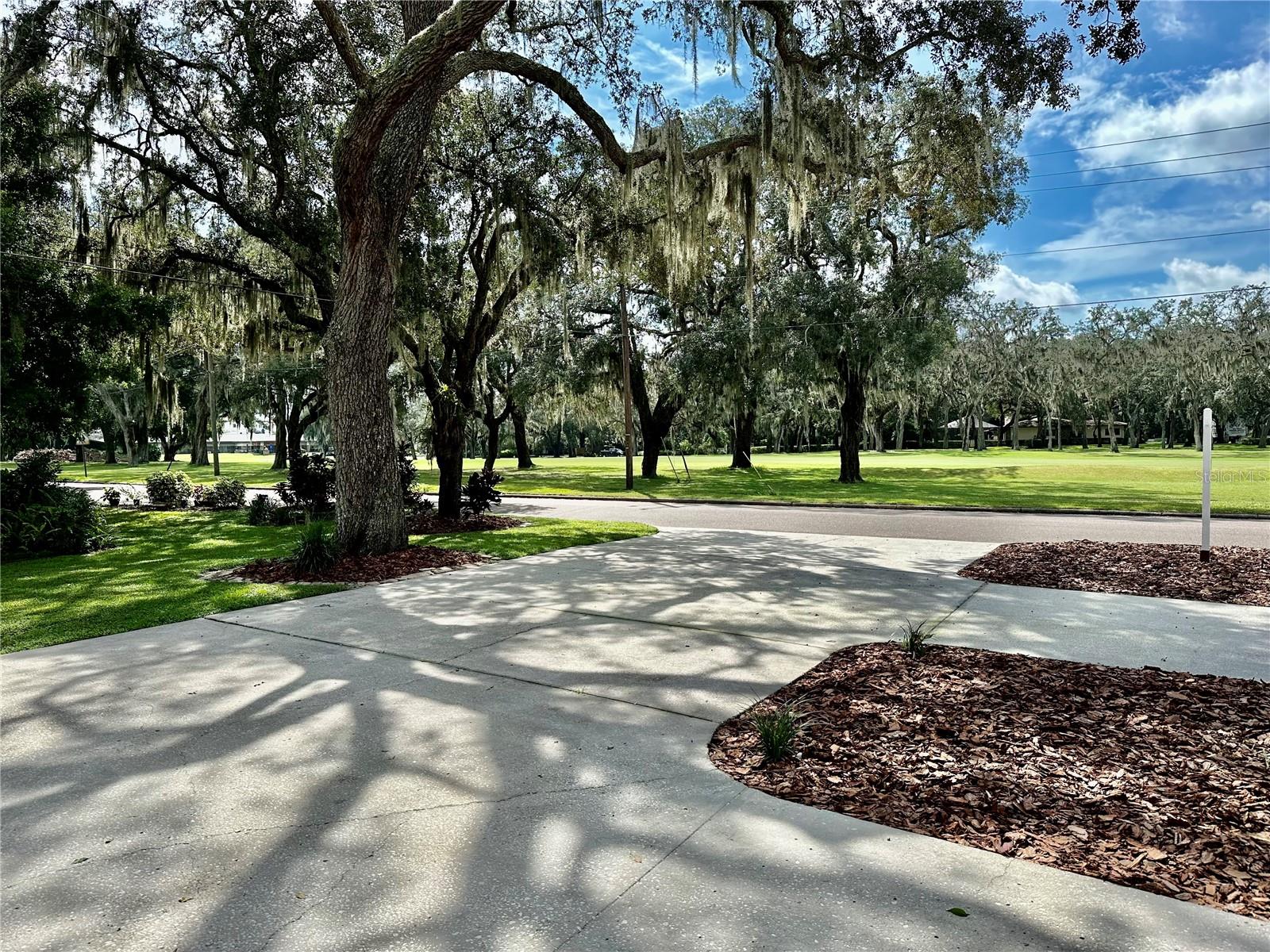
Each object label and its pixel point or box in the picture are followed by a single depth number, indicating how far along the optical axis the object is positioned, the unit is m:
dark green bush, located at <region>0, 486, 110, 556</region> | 9.86
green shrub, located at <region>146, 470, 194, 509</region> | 18.11
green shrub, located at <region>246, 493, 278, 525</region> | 14.14
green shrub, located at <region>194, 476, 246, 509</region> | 17.81
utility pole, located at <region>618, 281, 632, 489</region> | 19.88
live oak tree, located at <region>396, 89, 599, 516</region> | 11.96
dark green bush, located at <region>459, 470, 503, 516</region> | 13.62
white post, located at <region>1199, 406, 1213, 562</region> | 7.03
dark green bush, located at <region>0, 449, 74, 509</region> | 10.40
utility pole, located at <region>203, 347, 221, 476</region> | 24.33
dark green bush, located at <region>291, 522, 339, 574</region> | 8.06
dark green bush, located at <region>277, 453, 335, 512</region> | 14.74
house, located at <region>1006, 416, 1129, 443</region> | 73.62
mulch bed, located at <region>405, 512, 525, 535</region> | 12.58
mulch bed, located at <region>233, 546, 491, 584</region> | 7.82
